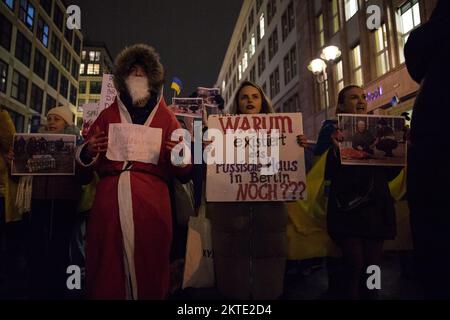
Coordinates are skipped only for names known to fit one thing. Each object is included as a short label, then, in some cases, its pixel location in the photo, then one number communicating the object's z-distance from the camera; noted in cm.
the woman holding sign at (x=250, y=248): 256
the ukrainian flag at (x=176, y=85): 646
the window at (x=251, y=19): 3418
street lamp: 995
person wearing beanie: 299
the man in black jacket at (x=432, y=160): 153
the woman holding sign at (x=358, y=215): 248
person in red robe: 194
